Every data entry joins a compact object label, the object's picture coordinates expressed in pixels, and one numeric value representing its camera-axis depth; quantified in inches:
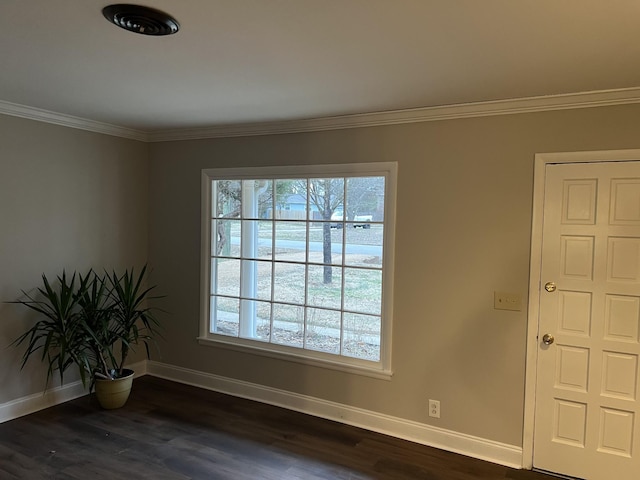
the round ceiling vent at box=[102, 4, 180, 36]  67.2
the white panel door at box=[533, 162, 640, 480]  103.3
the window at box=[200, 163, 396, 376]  134.7
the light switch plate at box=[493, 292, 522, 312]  114.3
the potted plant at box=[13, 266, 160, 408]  132.8
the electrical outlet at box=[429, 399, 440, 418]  124.2
